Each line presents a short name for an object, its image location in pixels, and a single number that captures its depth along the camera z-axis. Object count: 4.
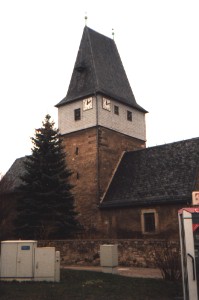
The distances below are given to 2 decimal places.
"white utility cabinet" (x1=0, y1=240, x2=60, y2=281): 11.77
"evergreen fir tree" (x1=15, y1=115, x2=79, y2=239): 21.67
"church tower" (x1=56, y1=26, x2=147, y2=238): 25.77
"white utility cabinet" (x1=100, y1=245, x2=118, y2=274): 14.09
